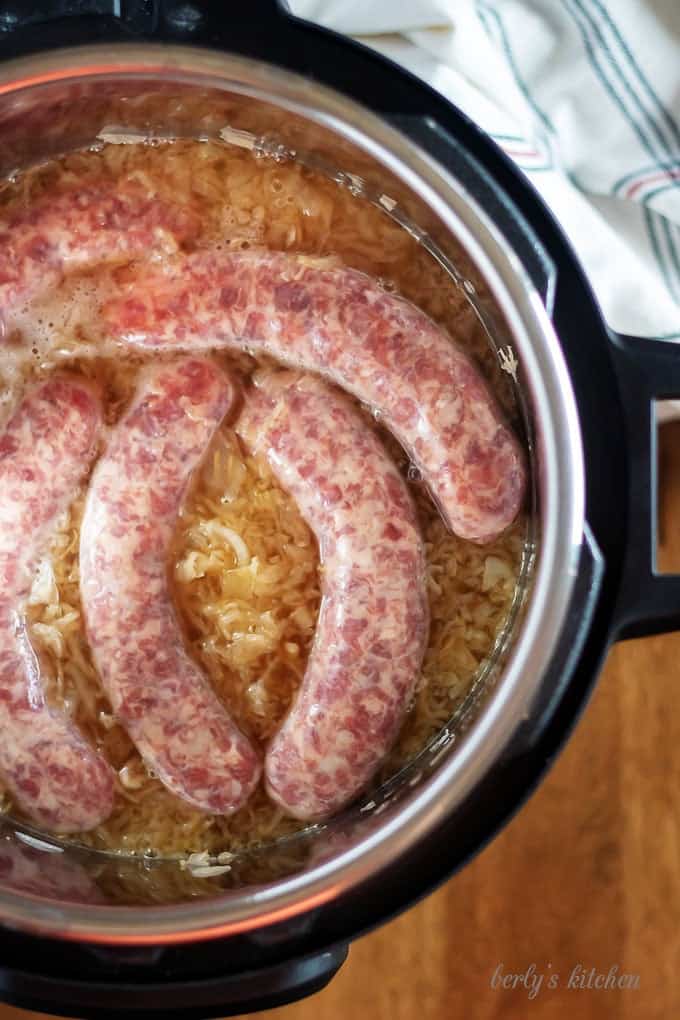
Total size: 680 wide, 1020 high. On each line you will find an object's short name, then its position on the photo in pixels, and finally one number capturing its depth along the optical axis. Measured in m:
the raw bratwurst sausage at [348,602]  0.58
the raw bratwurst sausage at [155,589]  0.59
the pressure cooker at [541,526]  0.56
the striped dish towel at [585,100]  0.60
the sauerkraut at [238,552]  0.61
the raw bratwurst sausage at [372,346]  0.58
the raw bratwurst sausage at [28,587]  0.59
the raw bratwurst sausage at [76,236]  0.58
